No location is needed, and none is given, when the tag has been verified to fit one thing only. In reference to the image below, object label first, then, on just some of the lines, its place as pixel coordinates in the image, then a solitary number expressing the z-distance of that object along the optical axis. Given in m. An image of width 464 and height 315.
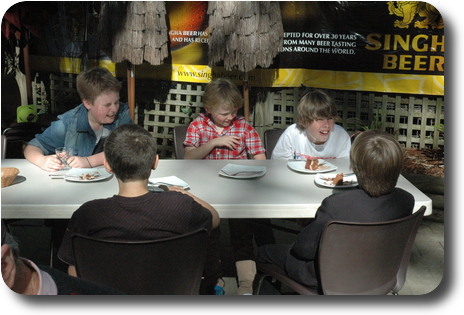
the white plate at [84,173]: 3.02
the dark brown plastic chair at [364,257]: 2.40
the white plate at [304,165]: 3.25
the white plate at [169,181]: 2.99
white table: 2.70
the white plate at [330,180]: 3.00
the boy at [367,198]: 2.52
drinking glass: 3.21
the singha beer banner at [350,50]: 3.91
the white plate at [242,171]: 3.17
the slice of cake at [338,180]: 3.01
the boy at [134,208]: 2.30
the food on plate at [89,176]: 3.05
